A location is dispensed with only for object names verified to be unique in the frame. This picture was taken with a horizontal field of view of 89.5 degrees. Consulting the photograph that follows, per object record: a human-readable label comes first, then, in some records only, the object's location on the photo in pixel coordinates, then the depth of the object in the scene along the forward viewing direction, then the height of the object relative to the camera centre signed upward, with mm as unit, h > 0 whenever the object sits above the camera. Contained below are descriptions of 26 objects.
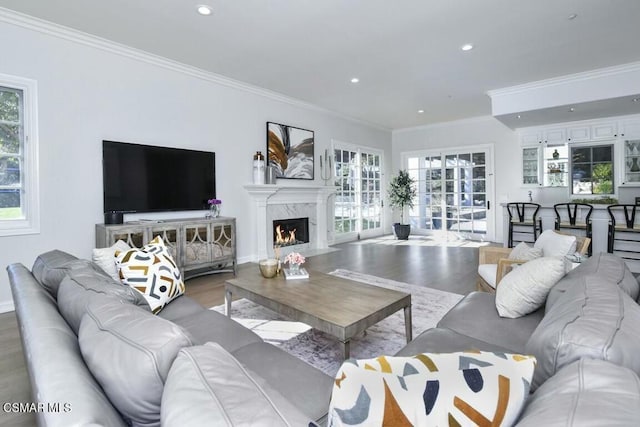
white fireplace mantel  5430 +214
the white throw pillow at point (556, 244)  2412 -292
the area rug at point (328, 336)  2250 -974
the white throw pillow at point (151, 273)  1939 -364
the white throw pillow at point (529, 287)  1759 -443
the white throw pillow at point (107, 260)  2008 -281
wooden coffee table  1855 -601
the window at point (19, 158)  3232 +598
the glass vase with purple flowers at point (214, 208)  4618 +82
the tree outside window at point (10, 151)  3223 +664
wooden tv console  3592 -293
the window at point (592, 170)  6160 +727
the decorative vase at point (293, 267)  2805 -485
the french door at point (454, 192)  7570 +435
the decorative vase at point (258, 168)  5293 +735
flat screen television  3812 +480
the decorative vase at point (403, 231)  7773 -507
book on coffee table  2693 -526
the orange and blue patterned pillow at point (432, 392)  593 -352
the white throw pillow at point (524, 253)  2566 -372
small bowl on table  2719 -469
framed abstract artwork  5691 +1146
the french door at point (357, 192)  7363 +477
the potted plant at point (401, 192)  8195 +466
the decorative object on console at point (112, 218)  3680 -29
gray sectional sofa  595 -353
